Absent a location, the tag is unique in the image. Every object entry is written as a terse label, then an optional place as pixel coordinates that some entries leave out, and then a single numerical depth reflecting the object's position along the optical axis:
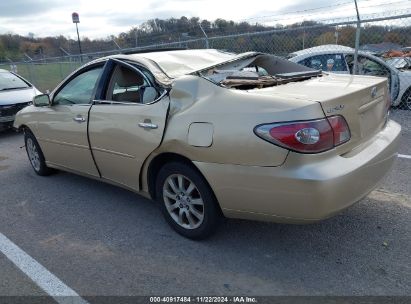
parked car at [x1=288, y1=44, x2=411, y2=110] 8.43
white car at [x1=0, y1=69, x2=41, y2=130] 8.85
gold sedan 2.79
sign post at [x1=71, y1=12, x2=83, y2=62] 19.16
